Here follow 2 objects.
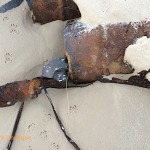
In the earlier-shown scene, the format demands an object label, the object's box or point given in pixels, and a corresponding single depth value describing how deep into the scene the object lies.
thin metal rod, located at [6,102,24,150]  1.62
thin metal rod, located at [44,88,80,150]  1.56
